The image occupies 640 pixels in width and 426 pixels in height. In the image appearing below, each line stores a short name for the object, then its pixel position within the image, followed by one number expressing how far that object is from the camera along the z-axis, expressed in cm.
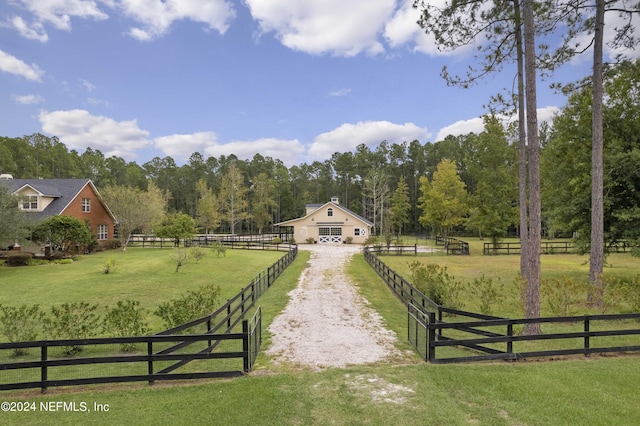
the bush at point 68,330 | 740
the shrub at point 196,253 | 2184
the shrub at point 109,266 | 1858
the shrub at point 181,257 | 1958
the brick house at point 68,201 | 2812
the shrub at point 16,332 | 732
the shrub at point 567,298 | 942
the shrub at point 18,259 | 2178
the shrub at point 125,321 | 759
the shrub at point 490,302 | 986
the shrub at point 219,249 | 2591
